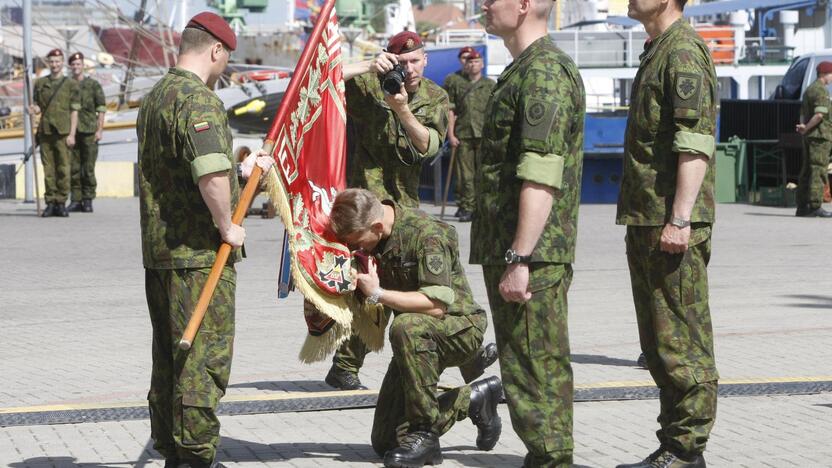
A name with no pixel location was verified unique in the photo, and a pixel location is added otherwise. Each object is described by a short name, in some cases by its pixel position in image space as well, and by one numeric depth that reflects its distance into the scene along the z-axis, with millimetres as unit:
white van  40352
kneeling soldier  10149
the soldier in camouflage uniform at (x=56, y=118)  31703
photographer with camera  12666
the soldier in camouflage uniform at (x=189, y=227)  9426
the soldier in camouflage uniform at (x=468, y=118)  29821
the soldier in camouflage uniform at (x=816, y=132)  31349
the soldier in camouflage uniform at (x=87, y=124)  32303
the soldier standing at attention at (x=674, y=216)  9570
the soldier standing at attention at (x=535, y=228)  8560
